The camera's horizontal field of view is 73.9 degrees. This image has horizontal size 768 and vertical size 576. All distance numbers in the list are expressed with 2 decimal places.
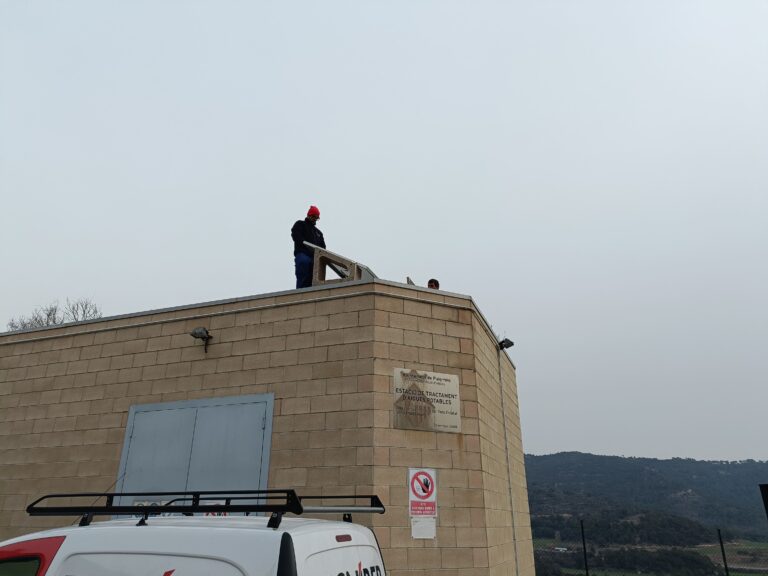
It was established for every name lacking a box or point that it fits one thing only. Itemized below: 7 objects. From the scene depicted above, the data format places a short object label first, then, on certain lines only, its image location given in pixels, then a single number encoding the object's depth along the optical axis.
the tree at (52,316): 34.92
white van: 2.50
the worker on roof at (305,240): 9.81
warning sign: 7.10
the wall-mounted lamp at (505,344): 10.51
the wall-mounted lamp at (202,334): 8.77
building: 7.27
